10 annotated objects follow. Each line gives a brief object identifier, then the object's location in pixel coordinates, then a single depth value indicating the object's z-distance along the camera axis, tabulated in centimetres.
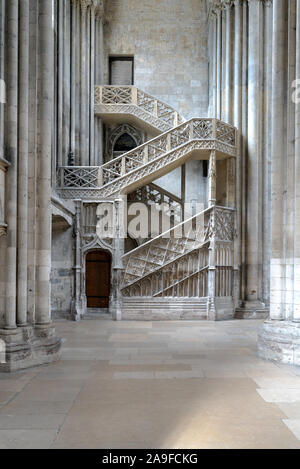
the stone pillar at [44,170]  812
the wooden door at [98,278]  1532
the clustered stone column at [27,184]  749
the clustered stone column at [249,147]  1551
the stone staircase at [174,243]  1454
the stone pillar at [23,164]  768
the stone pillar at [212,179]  1490
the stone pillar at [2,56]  754
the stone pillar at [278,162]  843
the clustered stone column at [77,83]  1538
